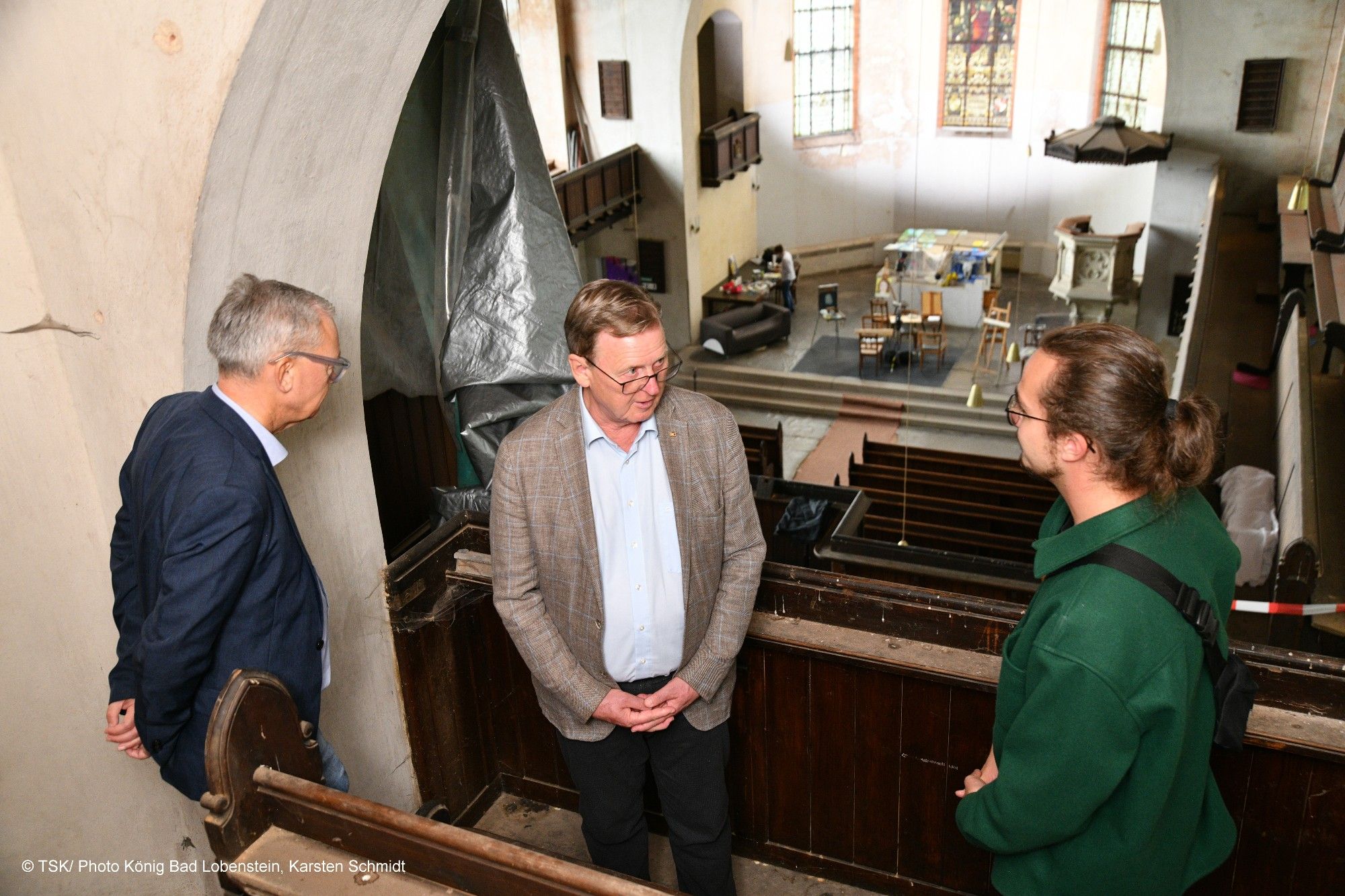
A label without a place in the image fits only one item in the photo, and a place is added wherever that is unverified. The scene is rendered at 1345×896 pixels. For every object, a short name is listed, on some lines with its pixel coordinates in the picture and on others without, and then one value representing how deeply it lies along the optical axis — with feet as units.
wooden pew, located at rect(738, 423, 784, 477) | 26.37
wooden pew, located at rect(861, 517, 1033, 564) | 21.43
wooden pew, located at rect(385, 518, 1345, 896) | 6.77
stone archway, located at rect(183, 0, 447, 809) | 6.01
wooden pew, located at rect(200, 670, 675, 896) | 4.97
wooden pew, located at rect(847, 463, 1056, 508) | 23.65
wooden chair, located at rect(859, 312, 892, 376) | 39.45
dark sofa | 41.34
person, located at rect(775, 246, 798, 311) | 44.60
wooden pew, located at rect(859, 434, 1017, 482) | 26.45
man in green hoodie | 4.82
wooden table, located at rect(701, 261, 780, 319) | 43.75
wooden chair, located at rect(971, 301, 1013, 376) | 39.24
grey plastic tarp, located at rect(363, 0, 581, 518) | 9.61
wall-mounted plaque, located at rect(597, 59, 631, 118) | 39.01
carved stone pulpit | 39.34
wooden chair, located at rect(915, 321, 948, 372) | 40.06
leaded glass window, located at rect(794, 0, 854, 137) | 47.42
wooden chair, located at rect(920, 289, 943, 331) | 42.04
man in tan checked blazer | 6.79
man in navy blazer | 5.55
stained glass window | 46.21
